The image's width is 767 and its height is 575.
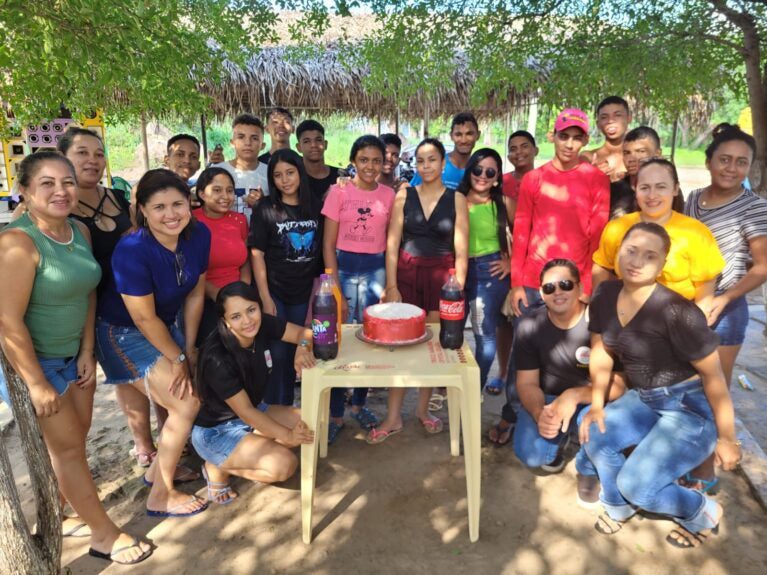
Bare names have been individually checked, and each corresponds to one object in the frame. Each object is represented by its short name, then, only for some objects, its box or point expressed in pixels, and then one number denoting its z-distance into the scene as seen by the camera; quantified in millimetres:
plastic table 2410
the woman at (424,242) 3324
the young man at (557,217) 3201
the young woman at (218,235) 3111
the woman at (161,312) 2516
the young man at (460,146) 4043
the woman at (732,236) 2750
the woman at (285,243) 3324
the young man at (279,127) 4293
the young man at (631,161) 3213
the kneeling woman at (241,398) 2646
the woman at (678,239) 2584
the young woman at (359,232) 3422
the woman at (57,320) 2098
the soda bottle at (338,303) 2677
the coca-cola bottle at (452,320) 2670
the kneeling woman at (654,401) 2381
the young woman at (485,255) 3559
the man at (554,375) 2801
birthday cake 2734
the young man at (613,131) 3666
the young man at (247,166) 3732
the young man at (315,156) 3992
